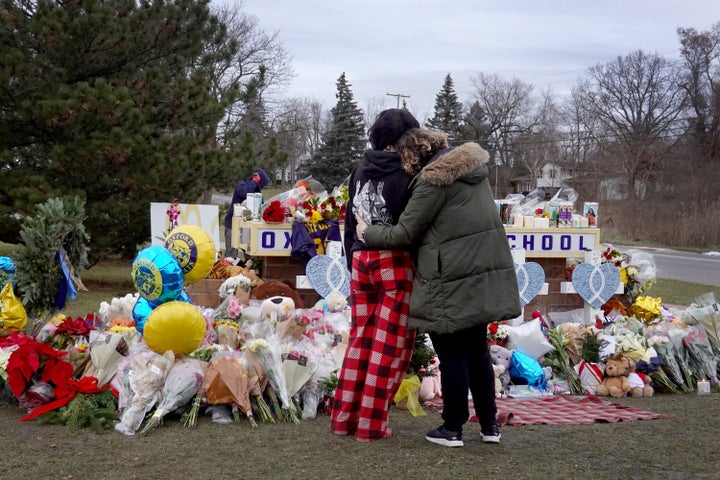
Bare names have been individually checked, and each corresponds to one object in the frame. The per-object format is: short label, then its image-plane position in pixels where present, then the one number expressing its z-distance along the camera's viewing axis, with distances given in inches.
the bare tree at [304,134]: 1888.5
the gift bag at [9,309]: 203.9
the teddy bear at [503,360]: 214.9
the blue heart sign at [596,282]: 287.4
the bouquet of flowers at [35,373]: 180.5
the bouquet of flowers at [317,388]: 182.9
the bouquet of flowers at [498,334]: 227.6
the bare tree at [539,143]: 2183.8
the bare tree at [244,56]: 1290.6
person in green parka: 148.2
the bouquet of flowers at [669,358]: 221.0
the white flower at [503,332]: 227.5
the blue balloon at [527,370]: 216.1
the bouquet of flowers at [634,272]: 315.9
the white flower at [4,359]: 186.9
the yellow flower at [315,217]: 294.5
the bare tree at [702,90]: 1595.7
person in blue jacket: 461.4
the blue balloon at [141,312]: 197.6
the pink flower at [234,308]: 226.8
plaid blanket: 180.4
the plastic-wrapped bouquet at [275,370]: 179.6
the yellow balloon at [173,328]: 180.5
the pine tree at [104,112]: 439.8
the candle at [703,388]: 216.5
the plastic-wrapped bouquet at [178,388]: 168.4
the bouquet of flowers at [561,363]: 218.8
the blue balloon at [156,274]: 188.7
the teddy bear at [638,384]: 215.5
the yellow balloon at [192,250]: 207.2
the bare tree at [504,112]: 2272.4
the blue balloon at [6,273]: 208.1
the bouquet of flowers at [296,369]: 183.8
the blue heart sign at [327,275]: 265.9
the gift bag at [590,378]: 217.6
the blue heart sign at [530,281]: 278.8
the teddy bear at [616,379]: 214.4
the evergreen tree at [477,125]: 2196.1
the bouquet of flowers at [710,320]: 232.5
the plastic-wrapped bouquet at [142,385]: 166.9
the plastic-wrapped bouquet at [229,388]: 174.7
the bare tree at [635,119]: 1729.8
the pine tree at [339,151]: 1731.1
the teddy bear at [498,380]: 209.2
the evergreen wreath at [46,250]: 202.7
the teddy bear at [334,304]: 239.3
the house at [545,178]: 2230.6
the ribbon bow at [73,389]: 176.4
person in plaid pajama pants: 157.2
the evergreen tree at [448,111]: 2074.3
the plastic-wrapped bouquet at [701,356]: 223.6
